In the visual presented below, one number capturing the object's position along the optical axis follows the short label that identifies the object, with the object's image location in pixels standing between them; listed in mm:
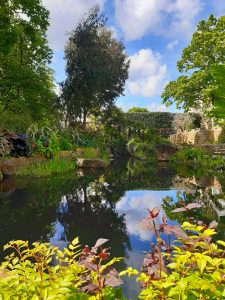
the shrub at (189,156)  11446
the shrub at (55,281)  793
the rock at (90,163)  9081
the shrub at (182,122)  23849
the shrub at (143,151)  14004
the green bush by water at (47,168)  6716
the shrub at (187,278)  760
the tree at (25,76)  10949
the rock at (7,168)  6488
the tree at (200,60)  17776
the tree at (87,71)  15387
